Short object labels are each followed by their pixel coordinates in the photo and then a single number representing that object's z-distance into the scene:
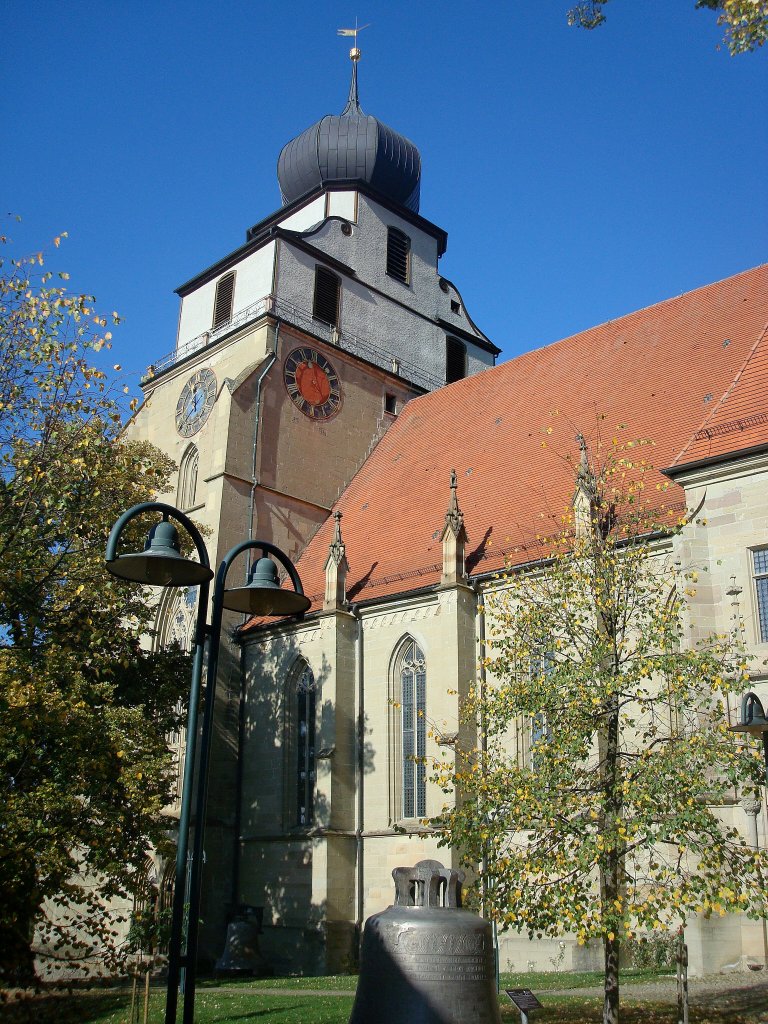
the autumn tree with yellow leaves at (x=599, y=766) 9.50
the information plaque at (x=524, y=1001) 9.05
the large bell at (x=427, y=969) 6.67
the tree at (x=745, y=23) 8.57
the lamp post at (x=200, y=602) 6.23
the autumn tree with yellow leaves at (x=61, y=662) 12.70
